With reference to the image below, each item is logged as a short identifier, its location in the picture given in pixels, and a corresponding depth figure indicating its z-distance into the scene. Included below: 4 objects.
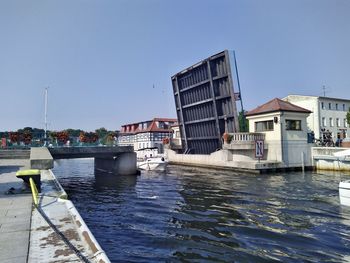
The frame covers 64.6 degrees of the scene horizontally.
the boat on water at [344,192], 14.29
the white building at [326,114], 47.81
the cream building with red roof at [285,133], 33.41
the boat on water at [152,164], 36.94
